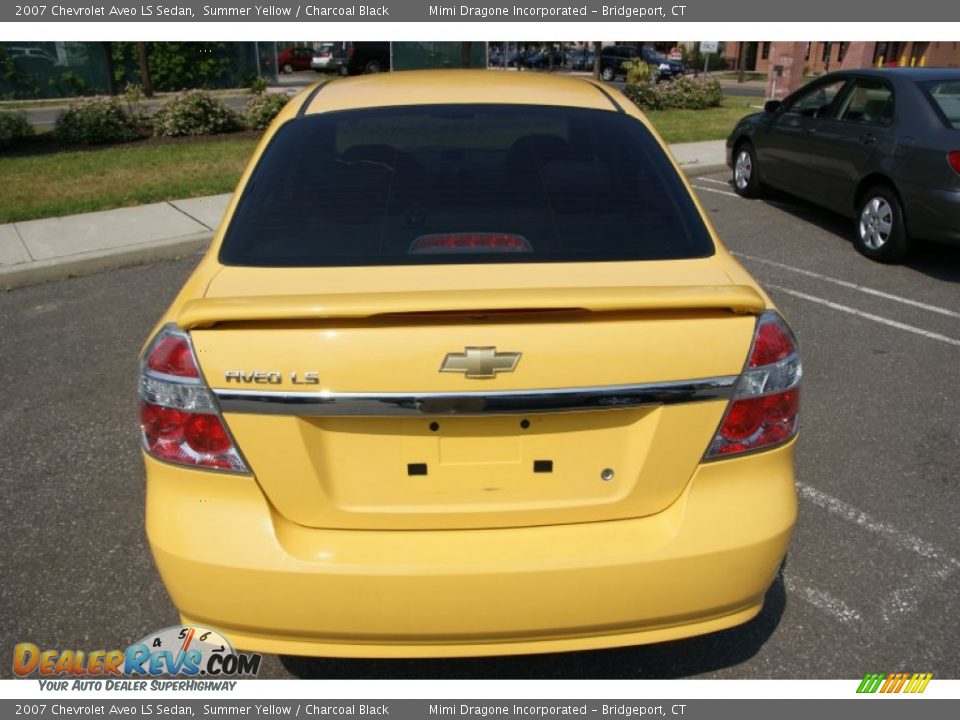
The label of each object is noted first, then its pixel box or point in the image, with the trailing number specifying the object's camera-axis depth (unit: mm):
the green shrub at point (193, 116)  13711
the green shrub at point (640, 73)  21603
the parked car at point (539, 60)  50969
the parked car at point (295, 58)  40156
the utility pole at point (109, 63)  25781
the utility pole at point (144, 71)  23172
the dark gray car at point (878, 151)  6789
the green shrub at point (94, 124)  13109
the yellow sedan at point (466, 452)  1987
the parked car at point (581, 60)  51175
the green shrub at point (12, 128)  12844
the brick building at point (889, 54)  45938
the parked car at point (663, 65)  39125
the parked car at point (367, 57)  34281
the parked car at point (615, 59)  39000
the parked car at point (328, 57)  36281
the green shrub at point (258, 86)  17125
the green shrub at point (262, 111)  14258
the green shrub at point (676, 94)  20266
